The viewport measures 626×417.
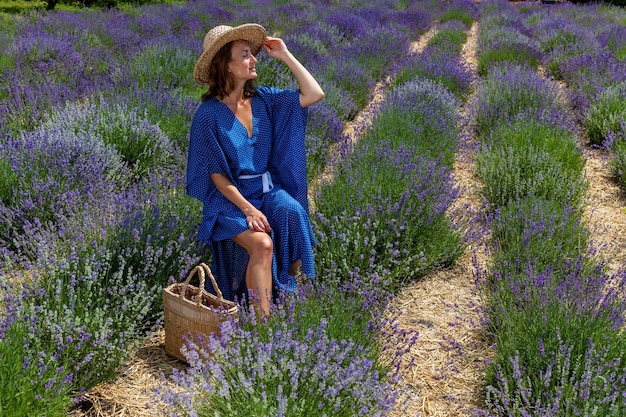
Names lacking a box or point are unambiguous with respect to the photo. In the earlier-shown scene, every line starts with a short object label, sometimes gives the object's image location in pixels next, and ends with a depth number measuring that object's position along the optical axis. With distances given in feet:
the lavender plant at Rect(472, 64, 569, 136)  19.01
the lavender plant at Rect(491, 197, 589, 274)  10.81
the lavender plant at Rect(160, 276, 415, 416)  6.52
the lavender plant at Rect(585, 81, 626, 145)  18.48
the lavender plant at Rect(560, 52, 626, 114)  22.04
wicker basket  8.22
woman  9.21
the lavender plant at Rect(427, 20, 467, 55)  32.65
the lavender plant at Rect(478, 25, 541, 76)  29.35
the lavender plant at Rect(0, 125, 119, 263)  10.69
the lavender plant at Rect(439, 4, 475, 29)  51.31
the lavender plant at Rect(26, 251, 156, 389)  7.78
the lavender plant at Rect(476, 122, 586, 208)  13.87
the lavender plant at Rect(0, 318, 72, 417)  6.56
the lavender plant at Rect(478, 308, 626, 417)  6.91
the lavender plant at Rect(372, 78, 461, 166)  15.34
